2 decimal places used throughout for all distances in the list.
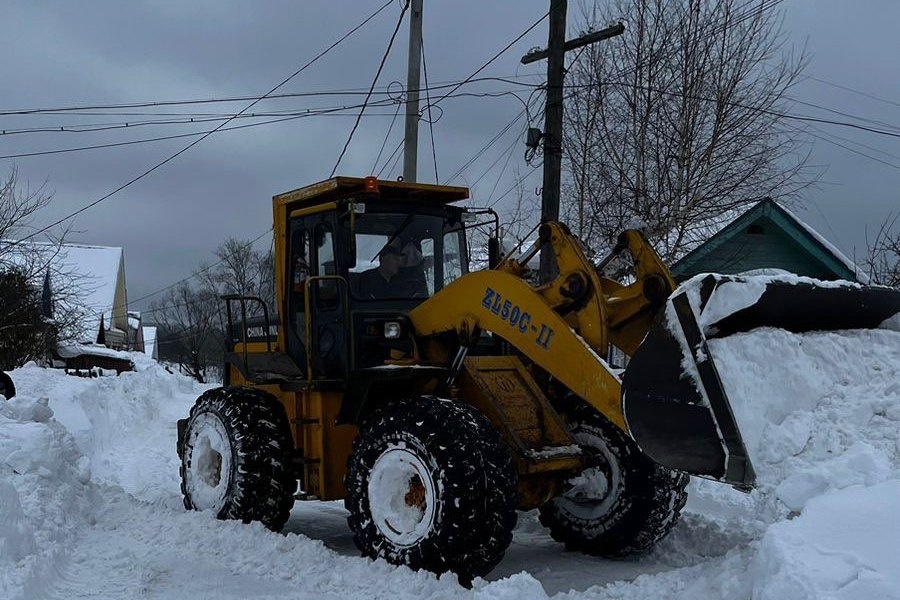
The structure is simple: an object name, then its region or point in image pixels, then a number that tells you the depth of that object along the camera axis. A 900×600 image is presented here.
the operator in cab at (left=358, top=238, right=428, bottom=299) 6.44
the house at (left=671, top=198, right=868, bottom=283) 14.72
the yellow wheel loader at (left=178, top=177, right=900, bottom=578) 4.36
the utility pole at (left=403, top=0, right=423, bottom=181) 13.84
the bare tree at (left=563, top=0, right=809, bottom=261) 14.31
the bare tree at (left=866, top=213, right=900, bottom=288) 13.84
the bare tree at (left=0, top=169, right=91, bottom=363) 21.77
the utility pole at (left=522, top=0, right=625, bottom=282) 11.25
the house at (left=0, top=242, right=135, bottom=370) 23.44
